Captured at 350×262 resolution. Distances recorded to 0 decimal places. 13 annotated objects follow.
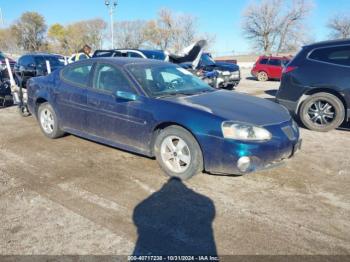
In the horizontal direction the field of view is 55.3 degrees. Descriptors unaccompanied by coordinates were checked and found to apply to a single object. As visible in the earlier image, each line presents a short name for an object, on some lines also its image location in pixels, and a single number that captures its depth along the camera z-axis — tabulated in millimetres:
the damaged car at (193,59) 11013
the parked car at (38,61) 13961
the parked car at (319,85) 6703
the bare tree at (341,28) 55438
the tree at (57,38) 71562
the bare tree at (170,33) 59562
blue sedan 3982
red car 20891
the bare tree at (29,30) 71500
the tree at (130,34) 63844
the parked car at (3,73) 9141
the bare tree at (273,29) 53844
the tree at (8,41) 72062
